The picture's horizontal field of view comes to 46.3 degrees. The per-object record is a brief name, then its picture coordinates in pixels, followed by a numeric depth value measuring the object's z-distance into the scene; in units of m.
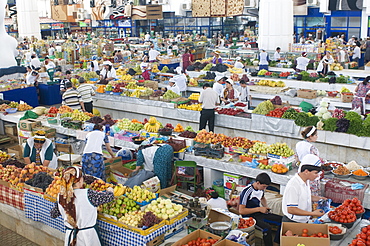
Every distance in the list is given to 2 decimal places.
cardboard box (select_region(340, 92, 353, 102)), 11.95
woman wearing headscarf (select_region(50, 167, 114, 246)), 5.21
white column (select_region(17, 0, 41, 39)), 30.80
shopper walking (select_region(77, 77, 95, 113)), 12.38
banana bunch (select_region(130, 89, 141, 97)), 13.42
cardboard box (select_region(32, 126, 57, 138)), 10.17
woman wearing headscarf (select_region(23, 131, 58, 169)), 8.02
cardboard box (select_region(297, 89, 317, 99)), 12.38
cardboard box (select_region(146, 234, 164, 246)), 5.38
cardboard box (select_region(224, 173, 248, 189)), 7.69
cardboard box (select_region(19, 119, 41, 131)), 10.48
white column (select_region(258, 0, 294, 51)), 21.56
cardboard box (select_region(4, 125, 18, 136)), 11.75
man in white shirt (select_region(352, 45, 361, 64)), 22.44
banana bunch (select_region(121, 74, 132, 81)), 15.94
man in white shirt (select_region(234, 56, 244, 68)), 17.88
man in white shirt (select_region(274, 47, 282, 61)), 19.01
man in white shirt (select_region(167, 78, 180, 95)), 13.18
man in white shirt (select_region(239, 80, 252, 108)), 12.29
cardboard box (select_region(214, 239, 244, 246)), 5.02
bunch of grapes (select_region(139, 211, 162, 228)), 5.43
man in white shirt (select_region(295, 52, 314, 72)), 16.38
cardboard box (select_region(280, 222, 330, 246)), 4.82
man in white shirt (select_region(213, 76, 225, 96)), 12.54
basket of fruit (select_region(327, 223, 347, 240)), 5.32
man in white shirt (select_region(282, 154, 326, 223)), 5.30
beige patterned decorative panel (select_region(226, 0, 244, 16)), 30.97
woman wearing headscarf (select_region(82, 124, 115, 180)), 7.62
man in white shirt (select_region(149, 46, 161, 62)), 22.83
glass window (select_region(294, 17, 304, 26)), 32.72
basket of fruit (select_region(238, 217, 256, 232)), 5.62
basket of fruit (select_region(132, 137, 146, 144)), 9.11
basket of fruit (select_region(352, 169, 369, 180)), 7.02
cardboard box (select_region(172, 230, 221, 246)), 5.14
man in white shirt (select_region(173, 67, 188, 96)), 14.74
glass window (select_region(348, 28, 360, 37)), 29.64
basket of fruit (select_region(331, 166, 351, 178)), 7.12
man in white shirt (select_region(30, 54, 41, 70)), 20.53
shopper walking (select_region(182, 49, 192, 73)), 20.22
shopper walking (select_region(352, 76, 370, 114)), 10.94
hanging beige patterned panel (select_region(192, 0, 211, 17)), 32.16
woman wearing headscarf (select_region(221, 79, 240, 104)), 11.88
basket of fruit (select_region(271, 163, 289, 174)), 7.24
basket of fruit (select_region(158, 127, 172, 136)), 9.23
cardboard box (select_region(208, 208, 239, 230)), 5.76
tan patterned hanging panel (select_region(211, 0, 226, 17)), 31.16
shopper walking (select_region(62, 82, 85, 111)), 11.81
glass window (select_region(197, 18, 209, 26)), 38.85
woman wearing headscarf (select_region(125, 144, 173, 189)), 7.73
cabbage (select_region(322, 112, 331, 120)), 9.77
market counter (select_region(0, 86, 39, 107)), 14.81
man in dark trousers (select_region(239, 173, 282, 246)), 5.82
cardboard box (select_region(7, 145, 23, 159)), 9.55
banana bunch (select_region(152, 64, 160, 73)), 17.93
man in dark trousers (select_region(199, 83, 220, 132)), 10.71
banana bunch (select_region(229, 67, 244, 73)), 17.20
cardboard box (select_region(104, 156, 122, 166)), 8.17
